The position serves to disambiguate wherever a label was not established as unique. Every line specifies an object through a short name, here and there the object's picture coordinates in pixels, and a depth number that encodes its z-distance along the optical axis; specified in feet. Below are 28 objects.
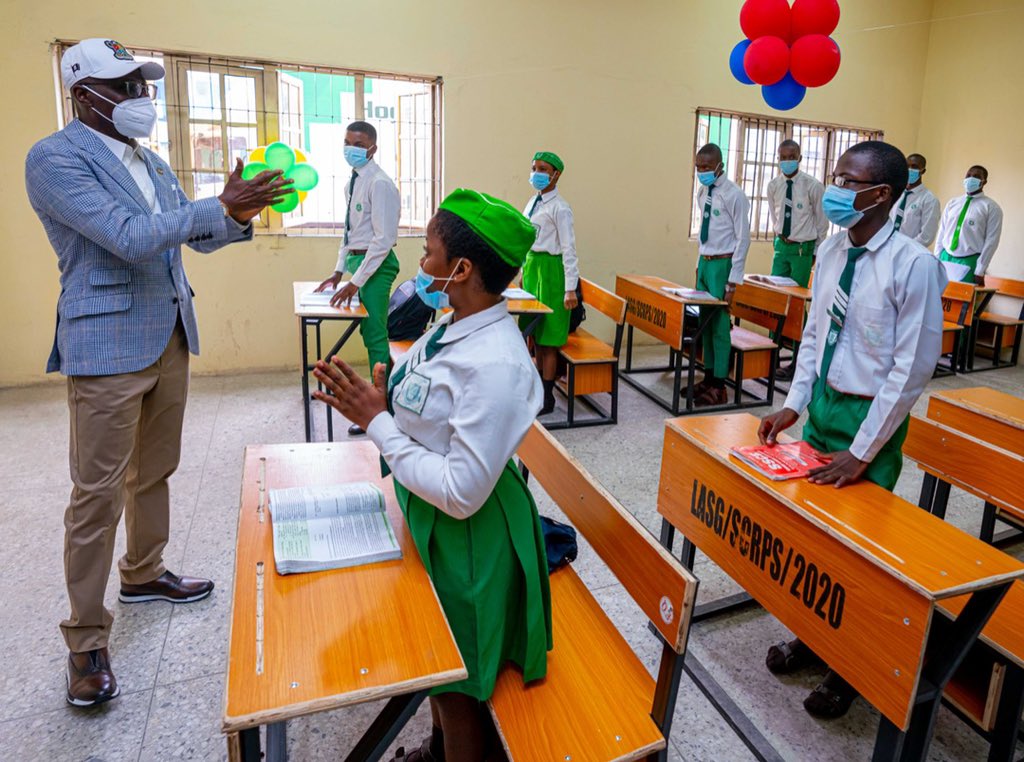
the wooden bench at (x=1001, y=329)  20.50
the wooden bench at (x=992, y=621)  5.52
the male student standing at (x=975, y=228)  20.45
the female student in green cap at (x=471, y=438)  3.89
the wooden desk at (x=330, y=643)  3.28
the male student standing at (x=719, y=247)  15.56
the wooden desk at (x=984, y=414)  8.18
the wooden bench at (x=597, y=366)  13.98
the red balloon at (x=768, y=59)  14.80
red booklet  6.28
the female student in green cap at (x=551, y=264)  14.47
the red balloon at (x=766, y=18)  14.74
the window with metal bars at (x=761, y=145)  21.18
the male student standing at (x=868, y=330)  6.01
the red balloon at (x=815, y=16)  14.55
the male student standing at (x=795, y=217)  18.49
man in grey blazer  5.75
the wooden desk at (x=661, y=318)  14.78
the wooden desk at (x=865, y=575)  4.77
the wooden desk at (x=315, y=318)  11.47
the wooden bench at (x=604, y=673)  4.09
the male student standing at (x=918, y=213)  21.22
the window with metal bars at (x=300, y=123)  15.74
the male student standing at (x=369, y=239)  12.53
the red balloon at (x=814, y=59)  14.60
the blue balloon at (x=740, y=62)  16.21
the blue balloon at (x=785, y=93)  15.80
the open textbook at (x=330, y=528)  4.35
